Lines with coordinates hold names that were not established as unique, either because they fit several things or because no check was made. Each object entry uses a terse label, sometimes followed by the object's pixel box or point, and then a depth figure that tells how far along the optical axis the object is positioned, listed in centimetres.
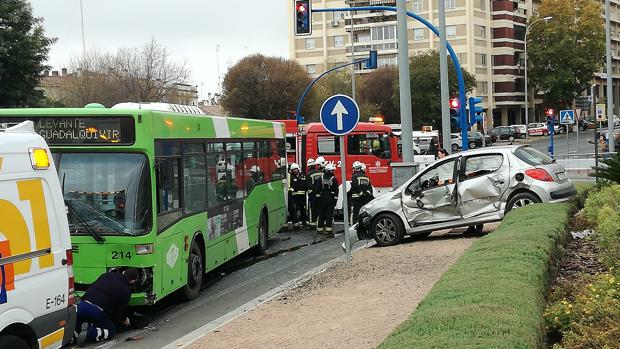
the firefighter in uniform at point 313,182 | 1900
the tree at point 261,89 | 6347
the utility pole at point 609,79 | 3509
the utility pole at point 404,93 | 1666
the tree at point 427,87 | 7019
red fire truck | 2466
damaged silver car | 1386
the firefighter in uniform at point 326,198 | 1875
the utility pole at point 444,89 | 2106
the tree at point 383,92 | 7544
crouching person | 863
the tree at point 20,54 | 3048
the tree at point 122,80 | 4944
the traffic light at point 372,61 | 3934
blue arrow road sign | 1236
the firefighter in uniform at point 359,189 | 1847
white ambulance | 569
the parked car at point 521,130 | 7294
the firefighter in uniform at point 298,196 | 2003
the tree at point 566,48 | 8688
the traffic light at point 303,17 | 2164
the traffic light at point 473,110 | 2559
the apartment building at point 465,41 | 8425
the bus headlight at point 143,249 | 909
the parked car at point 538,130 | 7748
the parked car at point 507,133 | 7194
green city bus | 914
